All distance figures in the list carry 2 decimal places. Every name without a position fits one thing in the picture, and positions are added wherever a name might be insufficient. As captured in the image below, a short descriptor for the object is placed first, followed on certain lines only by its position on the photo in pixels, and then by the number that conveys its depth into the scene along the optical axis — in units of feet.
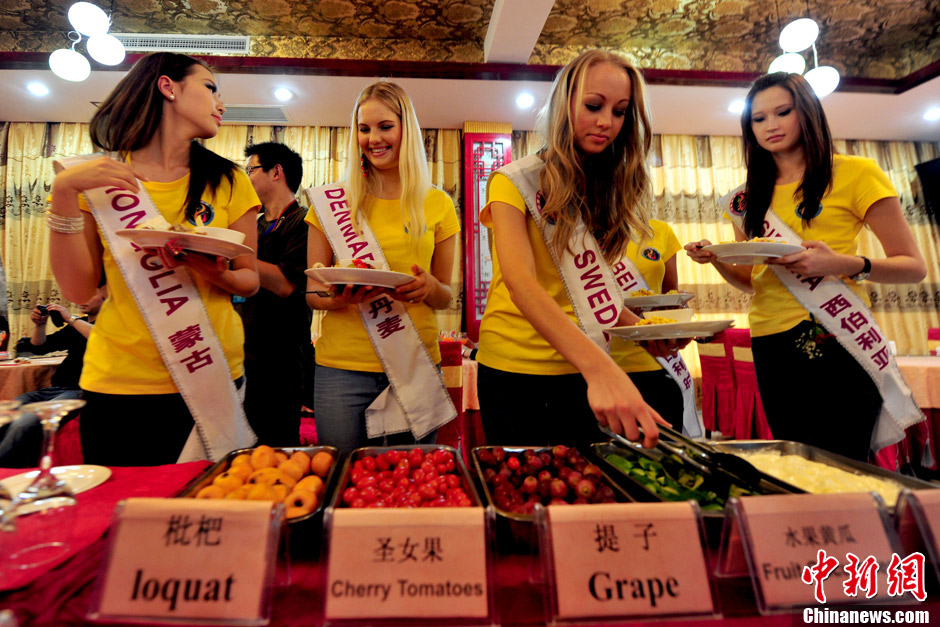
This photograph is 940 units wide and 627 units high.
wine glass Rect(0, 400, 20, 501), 2.25
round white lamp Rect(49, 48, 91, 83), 12.12
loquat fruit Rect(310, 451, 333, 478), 3.19
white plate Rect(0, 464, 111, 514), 2.83
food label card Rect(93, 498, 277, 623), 1.76
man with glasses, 7.11
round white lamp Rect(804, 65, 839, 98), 12.71
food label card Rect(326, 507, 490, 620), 1.77
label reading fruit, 1.85
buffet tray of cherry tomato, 2.57
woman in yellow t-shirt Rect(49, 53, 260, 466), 4.18
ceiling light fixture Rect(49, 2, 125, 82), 11.03
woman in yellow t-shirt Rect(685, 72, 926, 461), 4.92
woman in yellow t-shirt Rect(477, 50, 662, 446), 4.29
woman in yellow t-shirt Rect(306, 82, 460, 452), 5.21
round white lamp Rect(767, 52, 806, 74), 12.21
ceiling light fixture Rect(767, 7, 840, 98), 11.76
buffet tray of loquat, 2.51
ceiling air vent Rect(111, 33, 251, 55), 16.39
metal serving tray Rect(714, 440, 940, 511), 2.71
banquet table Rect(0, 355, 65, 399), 10.35
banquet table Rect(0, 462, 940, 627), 1.84
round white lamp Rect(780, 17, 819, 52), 11.71
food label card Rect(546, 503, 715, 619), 1.81
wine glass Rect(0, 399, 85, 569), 2.04
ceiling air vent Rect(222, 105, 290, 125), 17.56
